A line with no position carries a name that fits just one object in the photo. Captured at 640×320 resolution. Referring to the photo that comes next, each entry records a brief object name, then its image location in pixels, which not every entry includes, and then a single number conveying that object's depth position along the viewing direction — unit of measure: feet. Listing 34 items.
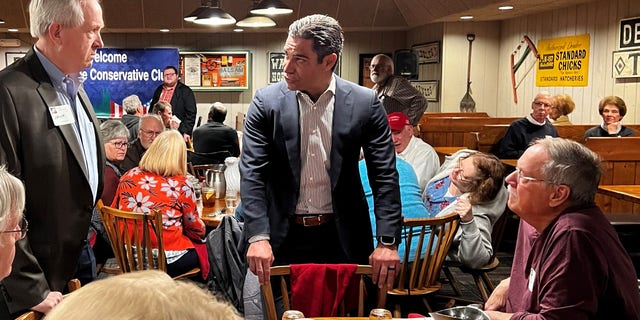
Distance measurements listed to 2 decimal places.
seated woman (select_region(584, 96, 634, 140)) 20.22
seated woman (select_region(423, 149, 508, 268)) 11.01
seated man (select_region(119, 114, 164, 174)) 16.37
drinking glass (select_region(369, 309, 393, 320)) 5.96
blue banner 35.32
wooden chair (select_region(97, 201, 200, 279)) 10.66
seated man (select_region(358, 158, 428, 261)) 10.85
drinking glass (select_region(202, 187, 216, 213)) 13.48
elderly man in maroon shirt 5.67
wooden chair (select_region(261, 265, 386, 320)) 7.13
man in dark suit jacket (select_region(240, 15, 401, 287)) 7.68
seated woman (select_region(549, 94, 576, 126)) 23.62
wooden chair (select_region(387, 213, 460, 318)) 10.04
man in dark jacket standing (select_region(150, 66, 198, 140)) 26.66
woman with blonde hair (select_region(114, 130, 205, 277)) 11.73
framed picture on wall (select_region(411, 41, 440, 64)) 31.55
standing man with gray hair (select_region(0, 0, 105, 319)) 6.16
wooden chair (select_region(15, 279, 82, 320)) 5.63
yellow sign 24.77
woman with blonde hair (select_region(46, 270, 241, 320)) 1.82
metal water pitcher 14.16
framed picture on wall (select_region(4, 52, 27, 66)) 36.42
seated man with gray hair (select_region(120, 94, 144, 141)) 21.02
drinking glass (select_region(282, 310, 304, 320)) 5.83
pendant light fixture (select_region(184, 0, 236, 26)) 20.40
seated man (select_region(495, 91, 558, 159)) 20.85
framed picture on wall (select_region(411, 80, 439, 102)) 32.17
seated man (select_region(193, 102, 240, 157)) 20.67
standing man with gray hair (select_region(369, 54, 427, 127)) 19.79
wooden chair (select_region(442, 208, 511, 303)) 12.10
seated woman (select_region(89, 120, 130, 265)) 12.78
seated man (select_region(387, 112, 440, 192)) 13.99
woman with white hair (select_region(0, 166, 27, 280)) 4.89
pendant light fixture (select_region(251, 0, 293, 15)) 20.98
